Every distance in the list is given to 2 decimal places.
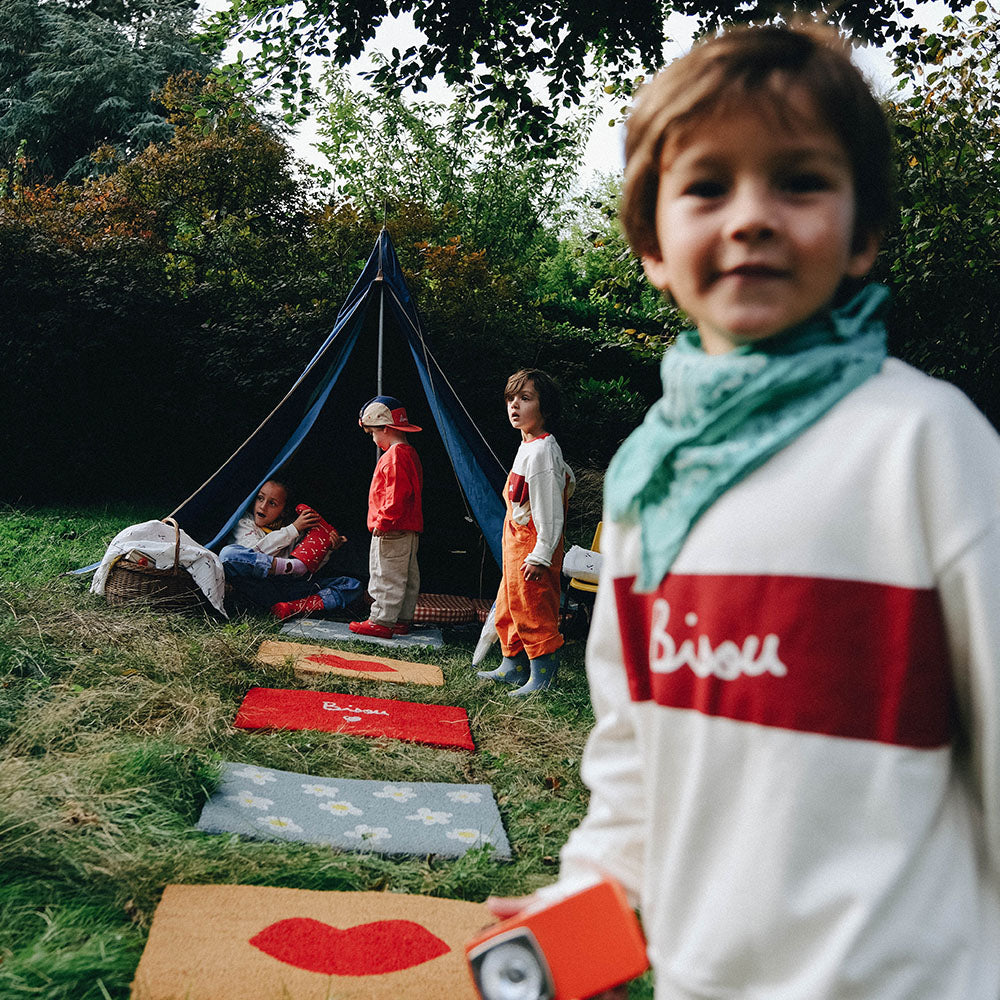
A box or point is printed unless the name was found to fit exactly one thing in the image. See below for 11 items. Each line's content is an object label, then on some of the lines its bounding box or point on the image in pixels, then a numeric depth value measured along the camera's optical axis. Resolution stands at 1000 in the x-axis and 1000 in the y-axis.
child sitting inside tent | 6.04
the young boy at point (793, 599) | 0.73
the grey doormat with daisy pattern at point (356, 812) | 2.83
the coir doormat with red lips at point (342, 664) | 4.77
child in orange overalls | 4.80
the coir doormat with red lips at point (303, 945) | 2.04
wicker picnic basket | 5.33
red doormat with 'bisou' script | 3.86
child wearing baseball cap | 5.96
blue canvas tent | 6.18
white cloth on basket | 5.38
